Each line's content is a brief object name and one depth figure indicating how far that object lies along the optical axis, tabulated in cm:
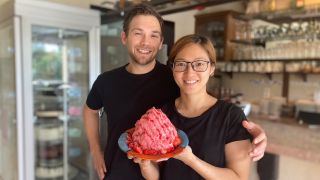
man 115
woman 90
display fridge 204
